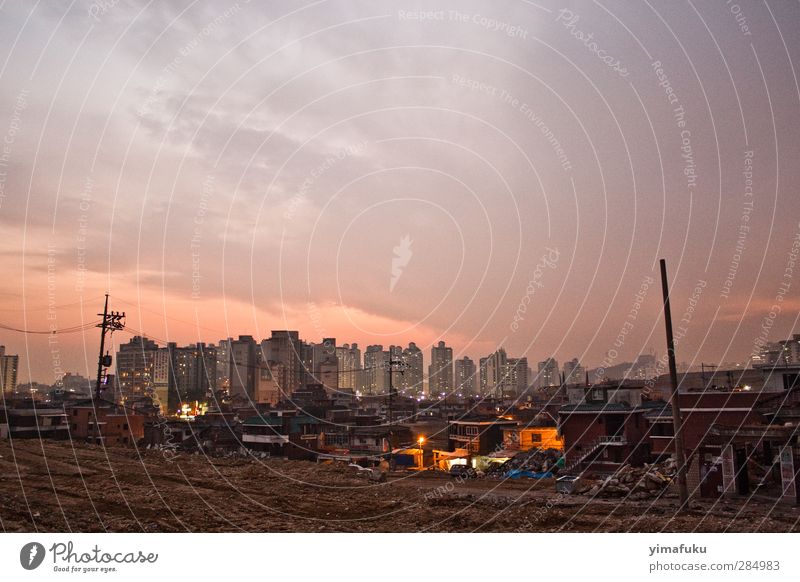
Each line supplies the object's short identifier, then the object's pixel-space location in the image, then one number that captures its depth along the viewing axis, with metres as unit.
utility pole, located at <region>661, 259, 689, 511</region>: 17.77
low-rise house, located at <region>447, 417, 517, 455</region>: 48.97
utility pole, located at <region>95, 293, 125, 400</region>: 36.50
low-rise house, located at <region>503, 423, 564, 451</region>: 46.12
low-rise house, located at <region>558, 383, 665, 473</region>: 32.06
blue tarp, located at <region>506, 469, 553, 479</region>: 27.50
